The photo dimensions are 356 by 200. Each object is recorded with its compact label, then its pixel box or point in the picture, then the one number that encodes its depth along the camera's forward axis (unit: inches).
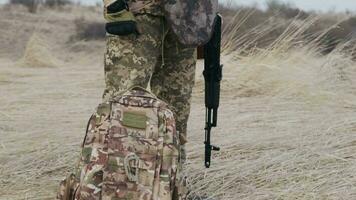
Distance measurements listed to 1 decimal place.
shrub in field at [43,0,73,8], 830.8
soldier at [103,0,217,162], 83.1
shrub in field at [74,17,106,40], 597.0
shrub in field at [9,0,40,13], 713.6
